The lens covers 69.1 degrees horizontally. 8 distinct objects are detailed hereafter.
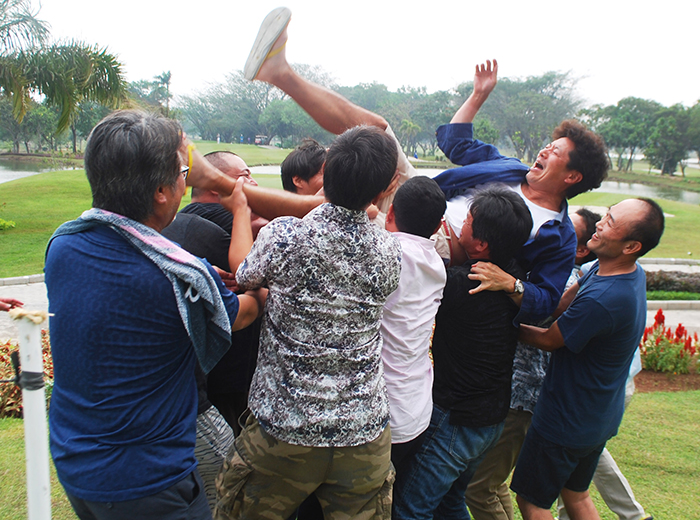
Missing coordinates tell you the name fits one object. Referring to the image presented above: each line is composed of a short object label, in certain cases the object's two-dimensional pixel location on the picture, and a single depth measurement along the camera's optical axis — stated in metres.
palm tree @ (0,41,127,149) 10.55
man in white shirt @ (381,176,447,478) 1.88
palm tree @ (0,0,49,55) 10.72
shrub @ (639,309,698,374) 5.93
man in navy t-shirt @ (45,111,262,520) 1.29
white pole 1.20
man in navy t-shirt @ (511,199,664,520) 2.18
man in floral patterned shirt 1.52
